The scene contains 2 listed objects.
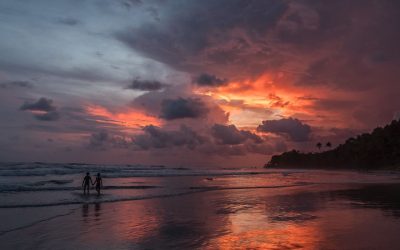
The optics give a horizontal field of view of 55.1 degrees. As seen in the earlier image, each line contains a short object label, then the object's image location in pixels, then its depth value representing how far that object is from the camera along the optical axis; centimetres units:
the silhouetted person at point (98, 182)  3269
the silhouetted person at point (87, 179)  3319
